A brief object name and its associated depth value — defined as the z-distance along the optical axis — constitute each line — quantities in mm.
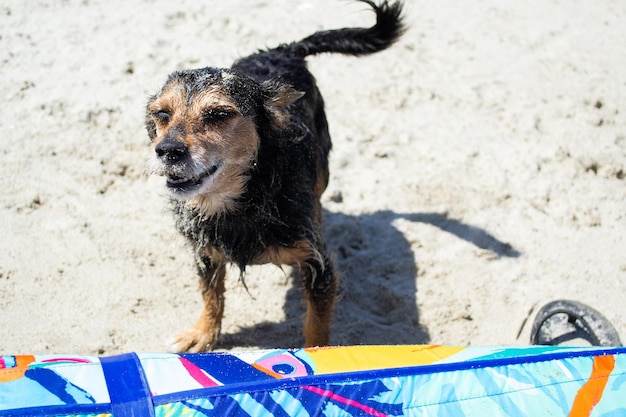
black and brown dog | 1259
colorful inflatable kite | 1072
